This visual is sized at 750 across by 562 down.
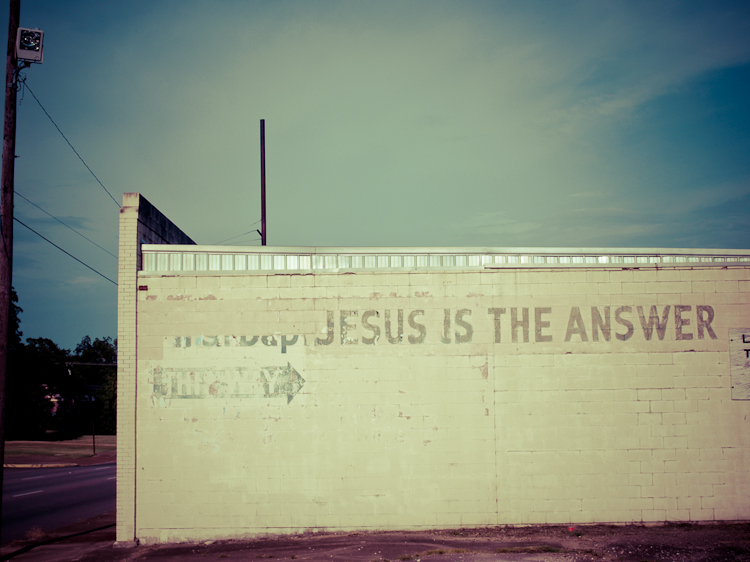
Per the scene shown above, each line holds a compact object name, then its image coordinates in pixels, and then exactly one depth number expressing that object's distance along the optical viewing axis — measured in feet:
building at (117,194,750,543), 34.45
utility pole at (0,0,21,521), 29.89
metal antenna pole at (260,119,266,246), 69.05
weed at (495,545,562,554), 30.25
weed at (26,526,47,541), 38.73
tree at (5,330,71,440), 140.46
